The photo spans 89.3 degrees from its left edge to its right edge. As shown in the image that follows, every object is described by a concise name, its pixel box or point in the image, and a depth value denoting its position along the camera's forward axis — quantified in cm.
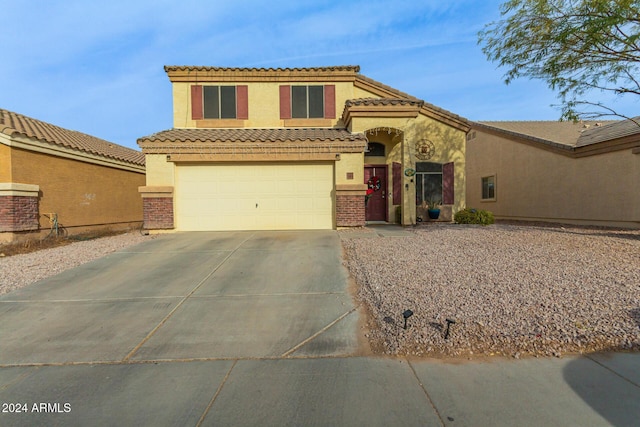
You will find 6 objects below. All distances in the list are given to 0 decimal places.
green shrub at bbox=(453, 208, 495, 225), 1234
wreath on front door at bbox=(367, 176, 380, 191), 1368
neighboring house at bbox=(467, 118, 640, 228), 1190
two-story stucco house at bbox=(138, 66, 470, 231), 1069
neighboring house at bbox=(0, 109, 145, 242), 938
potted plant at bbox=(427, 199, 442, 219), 1345
